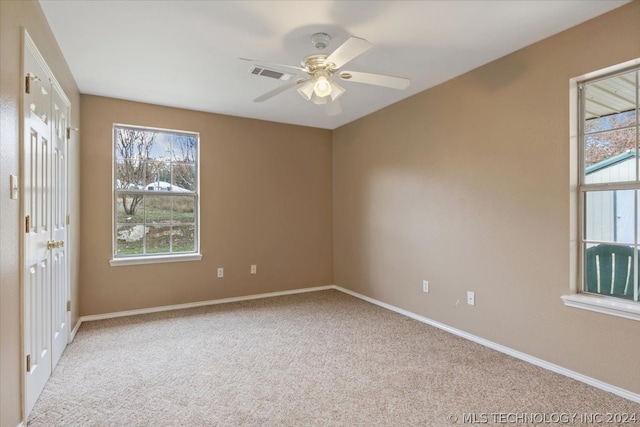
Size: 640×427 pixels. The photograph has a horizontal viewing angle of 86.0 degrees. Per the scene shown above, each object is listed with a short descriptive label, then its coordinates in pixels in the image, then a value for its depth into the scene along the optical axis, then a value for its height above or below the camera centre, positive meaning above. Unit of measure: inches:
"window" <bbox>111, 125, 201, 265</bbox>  155.3 +7.3
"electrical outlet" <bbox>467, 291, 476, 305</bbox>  123.0 -31.1
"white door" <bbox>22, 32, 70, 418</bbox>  75.9 -2.8
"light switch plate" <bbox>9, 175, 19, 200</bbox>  66.7 +4.6
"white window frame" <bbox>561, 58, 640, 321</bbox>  95.3 +2.8
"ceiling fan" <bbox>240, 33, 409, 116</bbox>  90.6 +36.9
